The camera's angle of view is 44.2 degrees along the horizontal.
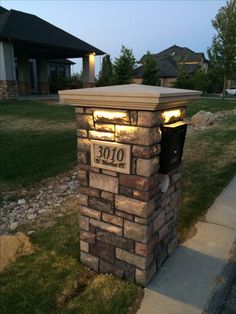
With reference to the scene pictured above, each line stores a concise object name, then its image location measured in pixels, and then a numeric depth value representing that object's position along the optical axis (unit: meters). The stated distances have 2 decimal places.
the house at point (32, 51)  16.72
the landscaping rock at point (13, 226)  4.16
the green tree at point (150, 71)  29.89
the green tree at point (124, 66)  27.09
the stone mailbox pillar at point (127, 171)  2.33
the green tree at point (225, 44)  24.77
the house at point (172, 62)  42.19
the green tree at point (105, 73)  28.91
